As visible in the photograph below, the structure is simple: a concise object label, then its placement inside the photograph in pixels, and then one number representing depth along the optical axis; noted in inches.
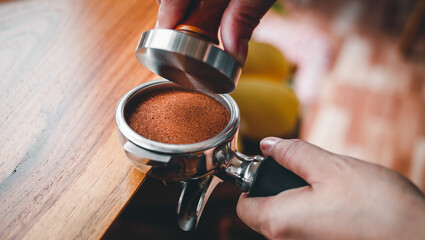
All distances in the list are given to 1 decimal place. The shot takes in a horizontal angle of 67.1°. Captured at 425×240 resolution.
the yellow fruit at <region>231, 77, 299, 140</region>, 41.7
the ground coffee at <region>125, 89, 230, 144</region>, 16.7
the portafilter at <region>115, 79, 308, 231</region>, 14.8
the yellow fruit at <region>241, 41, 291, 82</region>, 47.1
